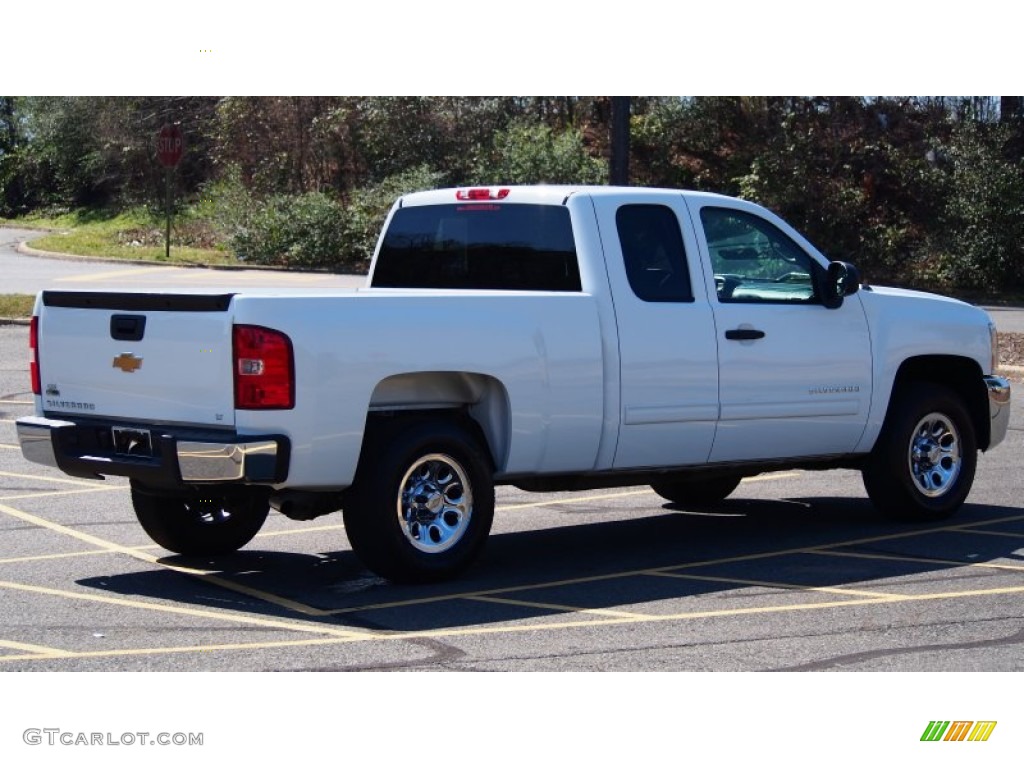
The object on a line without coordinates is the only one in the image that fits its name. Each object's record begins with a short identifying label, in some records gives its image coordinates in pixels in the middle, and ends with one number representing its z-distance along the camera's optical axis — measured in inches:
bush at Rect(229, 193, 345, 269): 1305.4
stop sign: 1353.3
